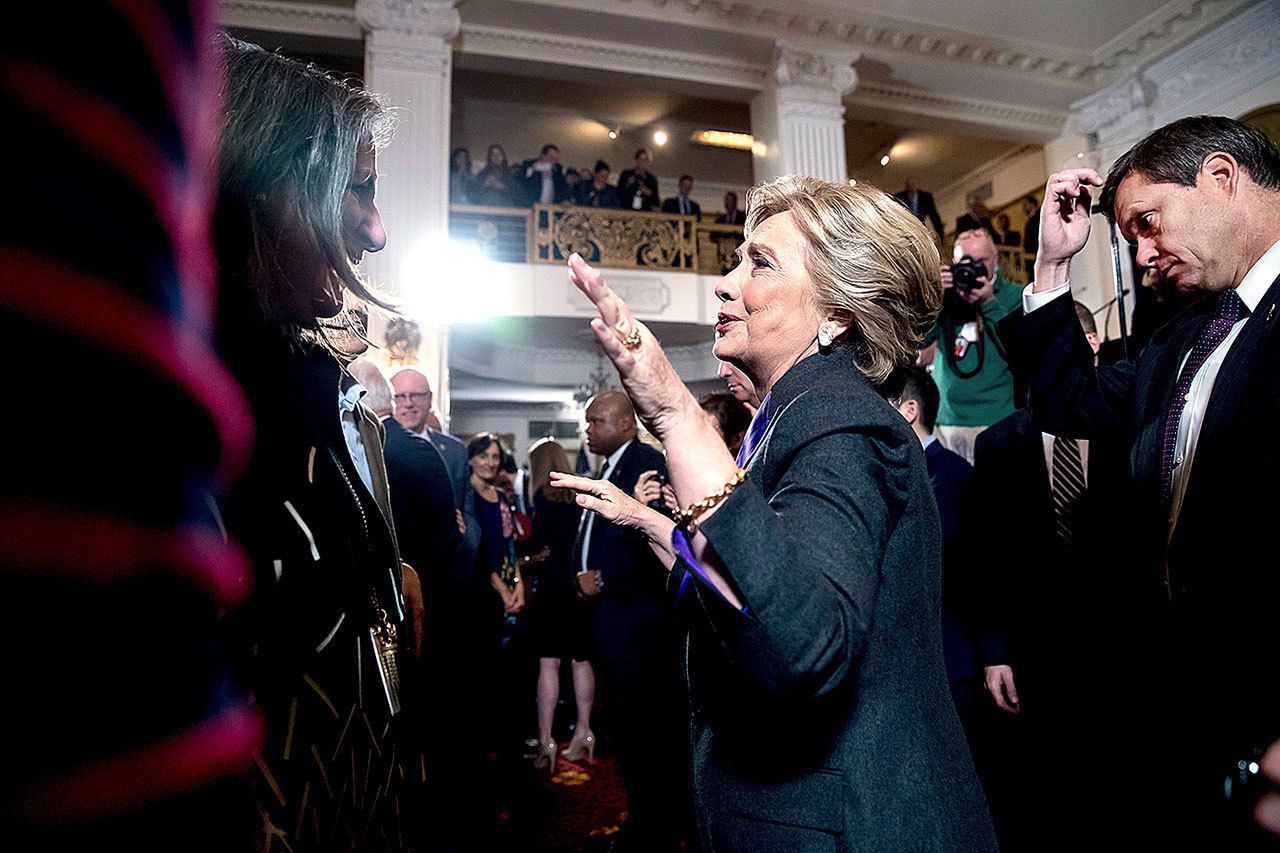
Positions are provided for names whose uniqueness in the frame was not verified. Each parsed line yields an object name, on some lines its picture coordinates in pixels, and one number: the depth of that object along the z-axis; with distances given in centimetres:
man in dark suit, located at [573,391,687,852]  275
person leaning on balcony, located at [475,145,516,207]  911
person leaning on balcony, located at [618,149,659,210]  961
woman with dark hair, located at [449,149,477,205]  907
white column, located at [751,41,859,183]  816
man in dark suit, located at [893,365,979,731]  229
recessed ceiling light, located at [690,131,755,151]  1180
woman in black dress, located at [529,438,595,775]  392
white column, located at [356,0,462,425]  650
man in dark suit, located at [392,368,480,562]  357
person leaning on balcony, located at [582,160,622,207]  942
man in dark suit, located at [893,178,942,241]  909
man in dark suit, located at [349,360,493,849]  188
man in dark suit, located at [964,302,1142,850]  219
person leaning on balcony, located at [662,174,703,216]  1005
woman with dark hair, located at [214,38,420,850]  78
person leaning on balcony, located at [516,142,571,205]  920
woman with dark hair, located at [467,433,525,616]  476
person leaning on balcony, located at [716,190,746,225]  1059
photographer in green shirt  334
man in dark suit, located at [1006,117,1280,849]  124
